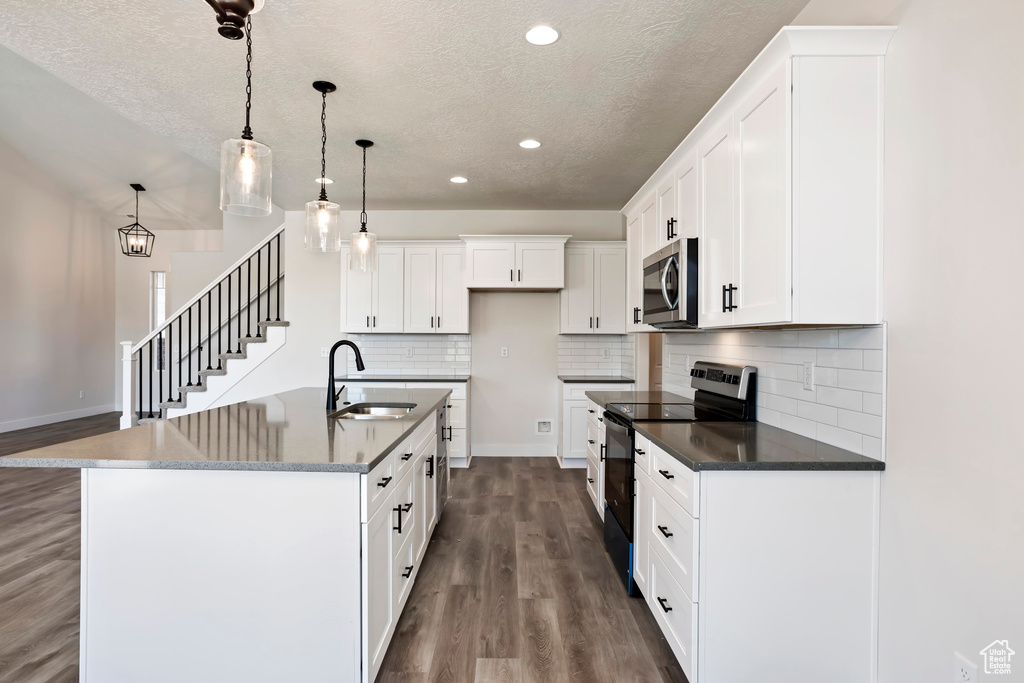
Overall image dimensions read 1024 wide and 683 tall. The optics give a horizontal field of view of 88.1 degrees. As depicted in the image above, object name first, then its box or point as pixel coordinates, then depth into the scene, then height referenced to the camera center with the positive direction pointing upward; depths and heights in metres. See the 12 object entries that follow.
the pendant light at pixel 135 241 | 6.79 +1.25
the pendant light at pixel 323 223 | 2.88 +0.64
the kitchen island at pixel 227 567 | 1.71 -0.75
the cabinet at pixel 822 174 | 1.75 +0.57
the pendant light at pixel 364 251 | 3.42 +0.57
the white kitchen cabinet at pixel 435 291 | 5.36 +0.49
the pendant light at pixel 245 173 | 2.05 +0.65
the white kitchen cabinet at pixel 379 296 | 5.35 +0.44
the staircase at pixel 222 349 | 5.64 -0.11
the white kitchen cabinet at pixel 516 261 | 5.22 +0.79
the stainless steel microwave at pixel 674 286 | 2.58 +0.29
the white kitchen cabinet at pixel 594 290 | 5.38 +0.52
